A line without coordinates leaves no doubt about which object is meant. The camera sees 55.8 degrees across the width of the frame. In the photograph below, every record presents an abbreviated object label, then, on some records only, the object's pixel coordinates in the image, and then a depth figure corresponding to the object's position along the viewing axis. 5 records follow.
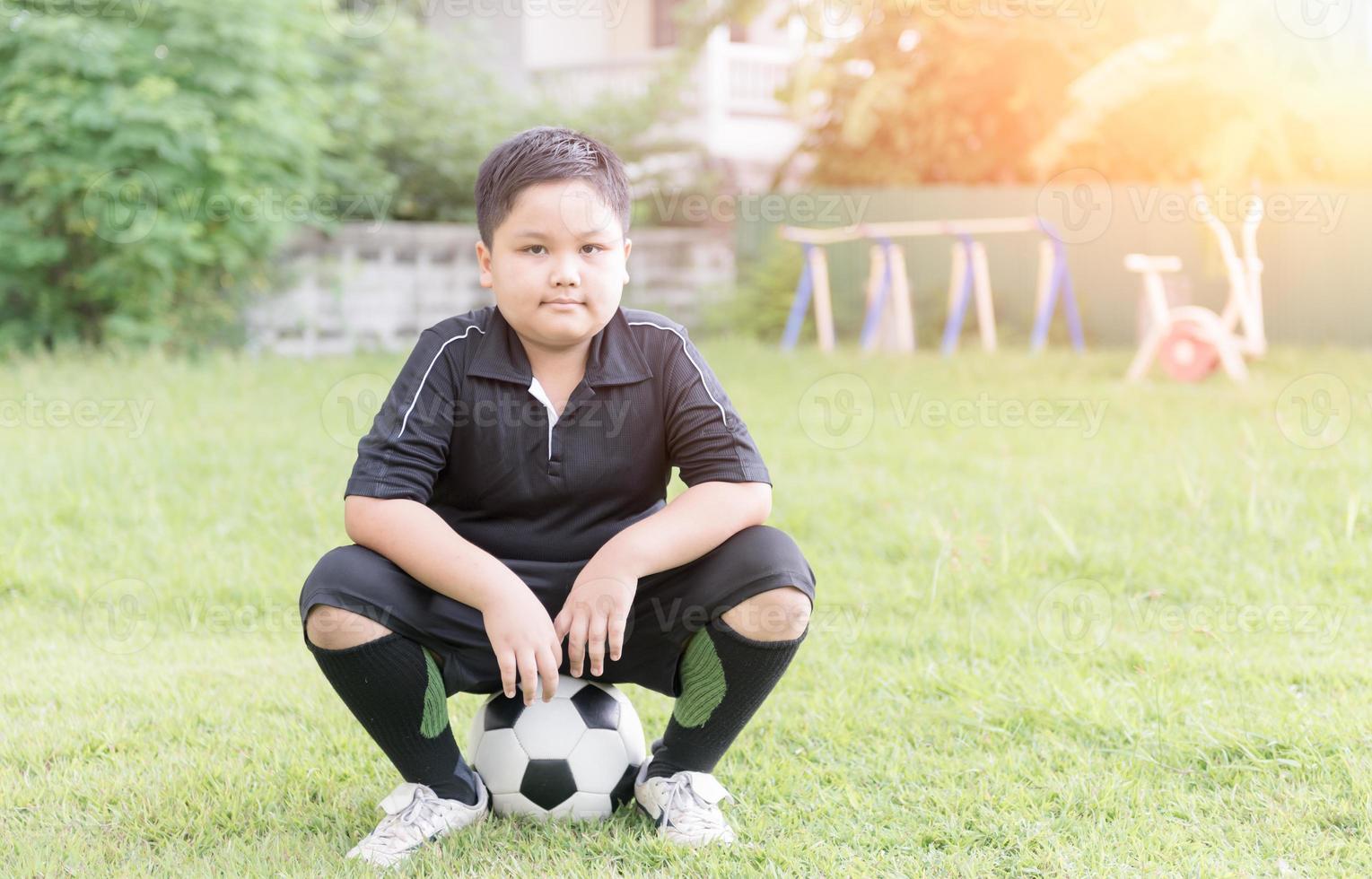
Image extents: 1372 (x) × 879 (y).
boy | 2.06
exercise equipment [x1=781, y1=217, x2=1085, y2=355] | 9.81
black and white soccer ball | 2.26
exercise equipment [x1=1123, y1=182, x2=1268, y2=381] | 7.64
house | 14.05
